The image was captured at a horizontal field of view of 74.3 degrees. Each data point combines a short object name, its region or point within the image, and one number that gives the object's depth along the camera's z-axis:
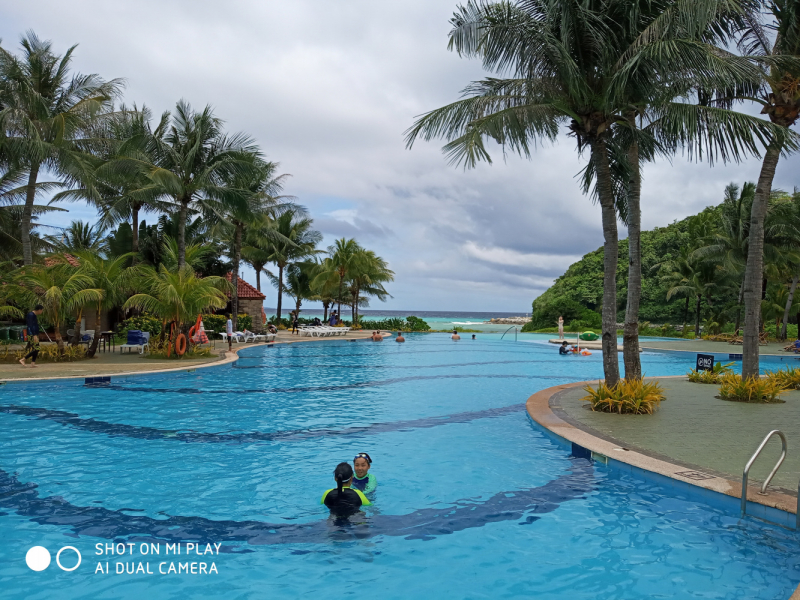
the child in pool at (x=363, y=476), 5.97
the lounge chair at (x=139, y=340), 20.03
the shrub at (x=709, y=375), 14.04
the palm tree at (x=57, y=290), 16.14
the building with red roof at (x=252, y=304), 33.51
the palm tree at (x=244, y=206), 23.20
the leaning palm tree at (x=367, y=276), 41.06
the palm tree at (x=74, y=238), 32.28
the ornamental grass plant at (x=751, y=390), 11.03
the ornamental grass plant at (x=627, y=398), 9.73
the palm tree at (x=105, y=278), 17.33
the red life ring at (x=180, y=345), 18.94
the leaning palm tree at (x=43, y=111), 19.91
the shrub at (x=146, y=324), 23.55
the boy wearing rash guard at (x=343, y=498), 5.40
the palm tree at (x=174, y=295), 17.84
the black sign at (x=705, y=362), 14.23
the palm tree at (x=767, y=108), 10.98
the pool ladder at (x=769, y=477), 4.81
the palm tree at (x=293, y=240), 38.06
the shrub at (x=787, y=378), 12.88
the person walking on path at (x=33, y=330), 16.00
